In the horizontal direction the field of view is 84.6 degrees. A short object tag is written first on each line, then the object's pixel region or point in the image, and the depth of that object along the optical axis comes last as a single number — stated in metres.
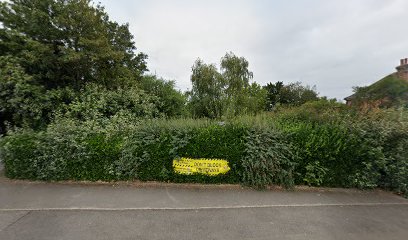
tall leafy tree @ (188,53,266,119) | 18.12
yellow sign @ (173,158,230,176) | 5.61
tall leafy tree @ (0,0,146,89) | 8.20
